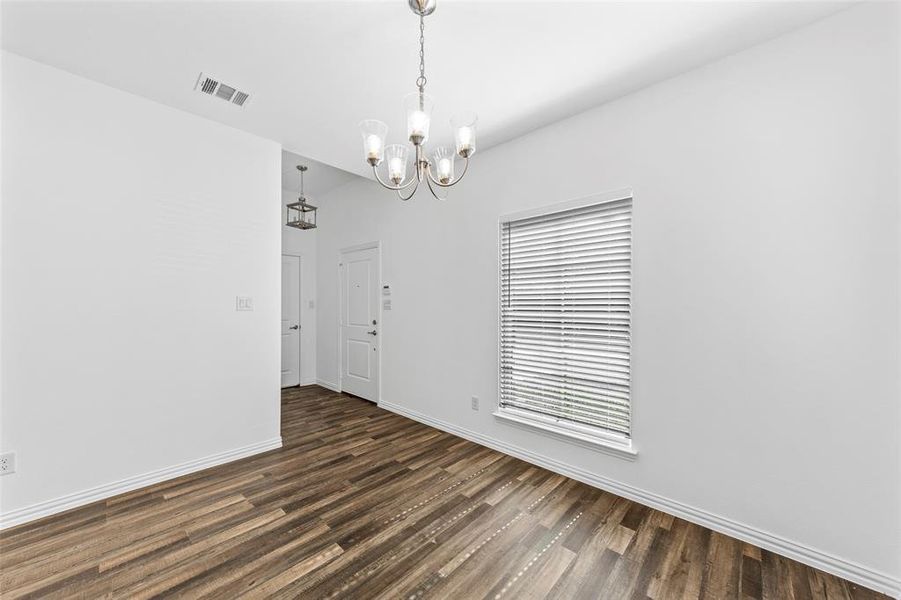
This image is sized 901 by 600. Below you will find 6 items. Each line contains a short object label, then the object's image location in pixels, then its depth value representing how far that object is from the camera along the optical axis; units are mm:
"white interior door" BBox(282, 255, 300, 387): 5547
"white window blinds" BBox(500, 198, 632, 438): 2582
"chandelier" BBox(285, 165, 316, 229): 4316
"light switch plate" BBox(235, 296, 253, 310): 3129
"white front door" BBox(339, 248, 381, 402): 4680
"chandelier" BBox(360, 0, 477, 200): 1682
